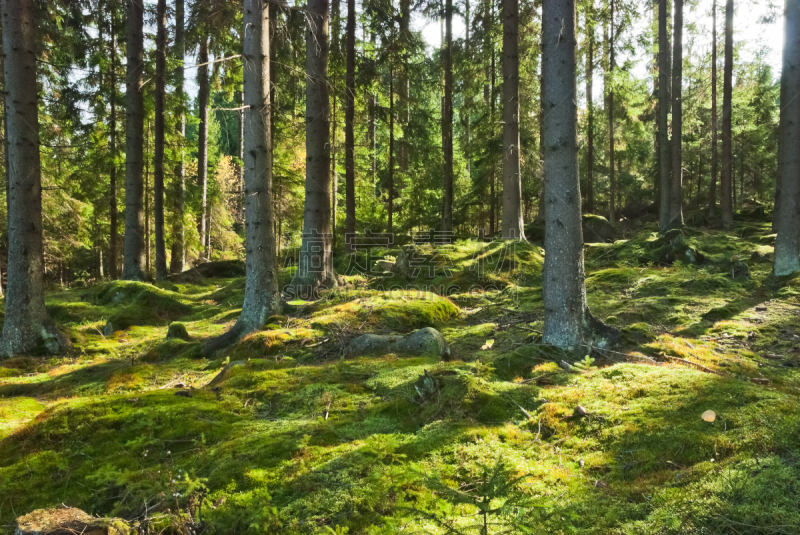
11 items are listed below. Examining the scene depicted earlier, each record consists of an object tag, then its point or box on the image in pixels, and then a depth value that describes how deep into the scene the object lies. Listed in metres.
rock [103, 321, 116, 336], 9.02
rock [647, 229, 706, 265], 12.12
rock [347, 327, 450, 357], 5.74
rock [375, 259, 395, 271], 13.02
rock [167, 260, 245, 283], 16.62
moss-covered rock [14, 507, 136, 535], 1.97
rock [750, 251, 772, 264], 11.60
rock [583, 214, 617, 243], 19.47
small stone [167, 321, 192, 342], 7.92
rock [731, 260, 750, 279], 9.70
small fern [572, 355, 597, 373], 4.36
